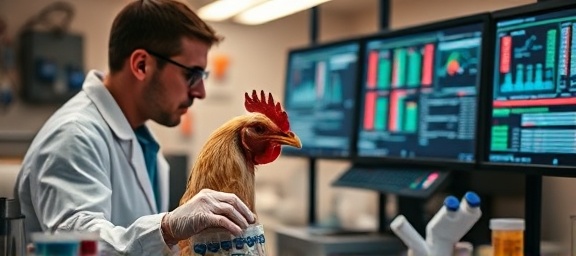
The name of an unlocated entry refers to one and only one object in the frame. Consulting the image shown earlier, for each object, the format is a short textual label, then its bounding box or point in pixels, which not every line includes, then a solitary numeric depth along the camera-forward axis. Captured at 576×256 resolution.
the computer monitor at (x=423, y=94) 2.24
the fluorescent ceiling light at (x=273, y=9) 3.46
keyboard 2.38
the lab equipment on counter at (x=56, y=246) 1.13
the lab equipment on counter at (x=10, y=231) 1.51
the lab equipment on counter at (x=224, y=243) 1.37
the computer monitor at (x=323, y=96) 2.96
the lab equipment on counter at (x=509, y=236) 1.76
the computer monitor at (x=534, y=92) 1.87
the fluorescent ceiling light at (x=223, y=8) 3.82
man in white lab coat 1.76
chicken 1.46
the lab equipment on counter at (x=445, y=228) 1.79
